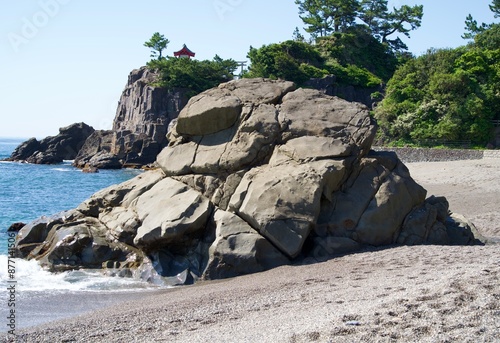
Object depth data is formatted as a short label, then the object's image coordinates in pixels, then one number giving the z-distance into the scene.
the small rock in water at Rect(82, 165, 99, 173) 58.84
